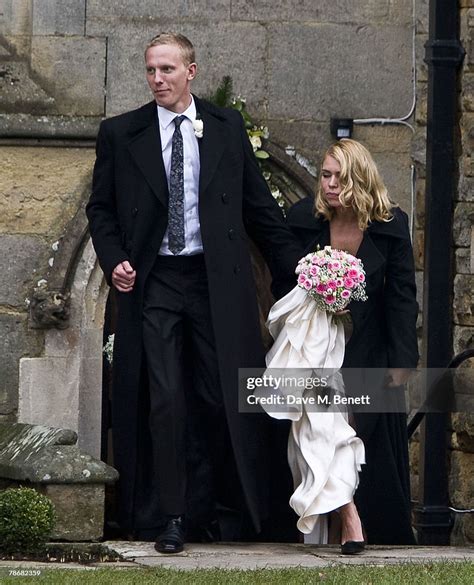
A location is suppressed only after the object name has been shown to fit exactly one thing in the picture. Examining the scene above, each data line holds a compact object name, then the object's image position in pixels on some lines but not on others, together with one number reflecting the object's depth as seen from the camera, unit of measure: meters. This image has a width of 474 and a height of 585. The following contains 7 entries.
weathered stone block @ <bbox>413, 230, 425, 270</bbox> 19.44
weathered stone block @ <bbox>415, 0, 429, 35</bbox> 20.09
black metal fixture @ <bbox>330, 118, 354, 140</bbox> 20.00
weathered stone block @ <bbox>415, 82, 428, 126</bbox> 19.94
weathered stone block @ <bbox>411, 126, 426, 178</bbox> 19.91
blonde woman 14.74
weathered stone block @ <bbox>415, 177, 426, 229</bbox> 19.73
